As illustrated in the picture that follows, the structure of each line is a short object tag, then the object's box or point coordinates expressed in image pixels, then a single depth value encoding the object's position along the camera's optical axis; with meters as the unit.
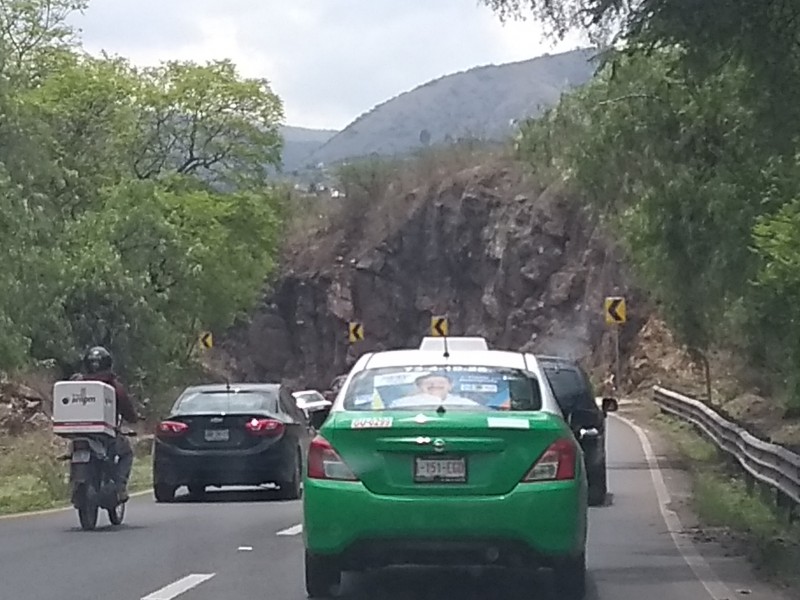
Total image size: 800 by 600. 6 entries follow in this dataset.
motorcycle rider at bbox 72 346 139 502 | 17.33
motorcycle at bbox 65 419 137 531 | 16.97
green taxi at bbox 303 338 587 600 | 10.94
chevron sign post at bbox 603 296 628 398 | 51.16
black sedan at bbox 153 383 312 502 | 21.97
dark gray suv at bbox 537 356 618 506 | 20.27
